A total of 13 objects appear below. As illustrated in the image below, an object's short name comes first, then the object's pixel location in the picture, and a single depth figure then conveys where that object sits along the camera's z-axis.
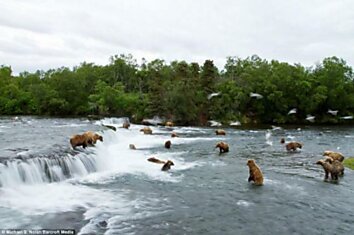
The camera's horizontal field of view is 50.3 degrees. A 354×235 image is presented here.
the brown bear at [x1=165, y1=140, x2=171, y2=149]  28.95
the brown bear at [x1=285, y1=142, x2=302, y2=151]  28.09
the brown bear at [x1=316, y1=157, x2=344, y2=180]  18.14
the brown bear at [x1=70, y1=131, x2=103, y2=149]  22.04
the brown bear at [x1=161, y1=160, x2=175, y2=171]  20.08
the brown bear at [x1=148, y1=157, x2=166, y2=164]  21.78
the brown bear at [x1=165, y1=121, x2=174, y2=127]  51.96
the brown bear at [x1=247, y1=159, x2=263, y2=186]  16.83
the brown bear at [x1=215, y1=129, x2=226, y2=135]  39.78
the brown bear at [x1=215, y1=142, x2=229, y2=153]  26.91
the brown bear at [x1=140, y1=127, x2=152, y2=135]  39.25
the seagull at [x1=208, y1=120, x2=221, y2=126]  54.86
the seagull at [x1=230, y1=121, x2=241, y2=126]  56.51
